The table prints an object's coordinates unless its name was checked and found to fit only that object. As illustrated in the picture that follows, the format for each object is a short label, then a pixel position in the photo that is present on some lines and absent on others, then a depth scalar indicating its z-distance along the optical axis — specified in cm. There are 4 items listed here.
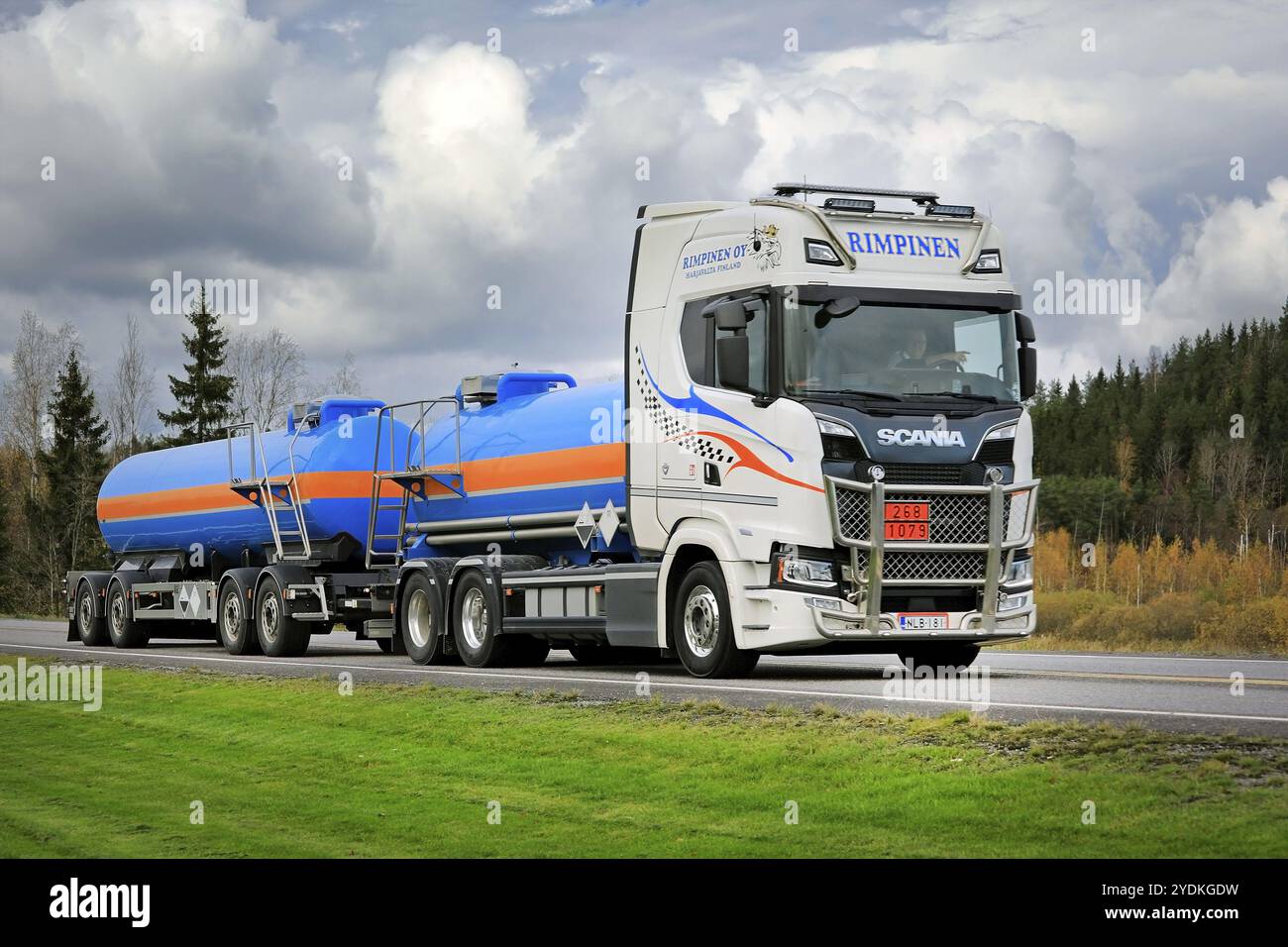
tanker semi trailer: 1539
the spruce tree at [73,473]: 7456
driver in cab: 1581
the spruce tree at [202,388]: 7507
